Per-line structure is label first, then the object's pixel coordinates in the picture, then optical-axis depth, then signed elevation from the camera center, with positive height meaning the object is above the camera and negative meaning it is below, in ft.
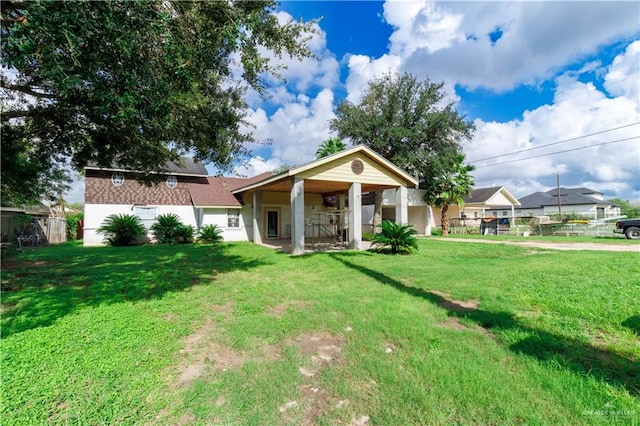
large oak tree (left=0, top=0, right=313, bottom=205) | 11.18 +7.60
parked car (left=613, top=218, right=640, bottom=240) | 51.72 -2.37
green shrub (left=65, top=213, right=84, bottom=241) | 67.90 -0.53
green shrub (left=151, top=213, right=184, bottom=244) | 56.65 -1.06
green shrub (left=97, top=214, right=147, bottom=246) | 52.37 -0.88
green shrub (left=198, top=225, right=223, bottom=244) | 58.49 -2.46
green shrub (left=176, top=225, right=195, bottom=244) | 57.80 -2.09
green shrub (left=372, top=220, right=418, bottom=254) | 37.01 -2.51
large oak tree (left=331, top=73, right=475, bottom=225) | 67.97 +21.76
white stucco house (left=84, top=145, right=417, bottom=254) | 41.19 +4.99
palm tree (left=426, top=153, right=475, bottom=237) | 70.47 +8.69
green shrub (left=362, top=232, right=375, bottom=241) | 61.57 -3.67
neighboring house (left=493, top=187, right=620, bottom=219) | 148.05 +6.12
